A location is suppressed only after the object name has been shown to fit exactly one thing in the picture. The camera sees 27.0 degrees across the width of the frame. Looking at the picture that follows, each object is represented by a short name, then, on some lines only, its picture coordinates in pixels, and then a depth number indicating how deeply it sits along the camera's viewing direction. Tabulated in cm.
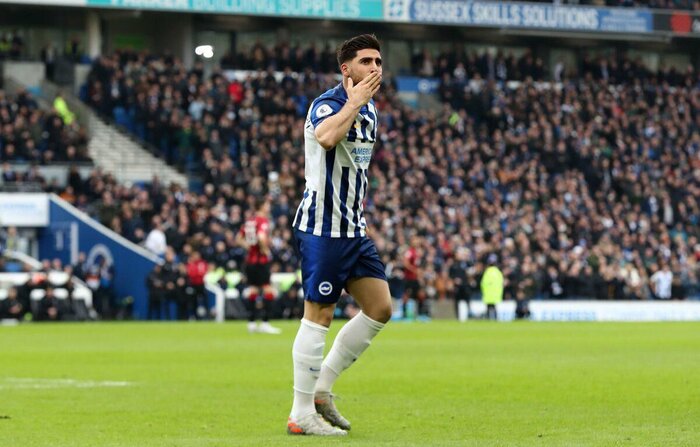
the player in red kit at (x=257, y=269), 2409
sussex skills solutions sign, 5144
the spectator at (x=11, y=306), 3092
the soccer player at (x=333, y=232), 837
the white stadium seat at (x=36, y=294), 3143
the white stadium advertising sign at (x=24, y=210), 3488
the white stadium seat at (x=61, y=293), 3180
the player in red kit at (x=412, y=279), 3625
